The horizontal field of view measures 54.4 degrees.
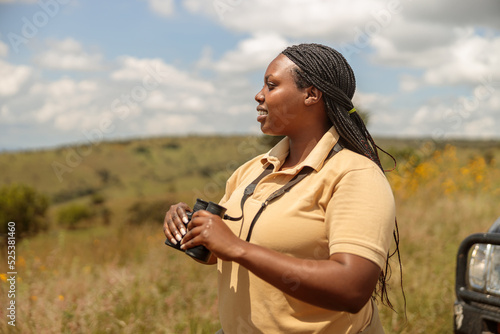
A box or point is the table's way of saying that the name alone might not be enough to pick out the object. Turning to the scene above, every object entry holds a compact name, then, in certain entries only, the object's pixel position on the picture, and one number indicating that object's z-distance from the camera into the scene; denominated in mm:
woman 1458
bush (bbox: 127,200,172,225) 15437
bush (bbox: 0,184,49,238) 18750
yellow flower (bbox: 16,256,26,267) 5286
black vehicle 2254
